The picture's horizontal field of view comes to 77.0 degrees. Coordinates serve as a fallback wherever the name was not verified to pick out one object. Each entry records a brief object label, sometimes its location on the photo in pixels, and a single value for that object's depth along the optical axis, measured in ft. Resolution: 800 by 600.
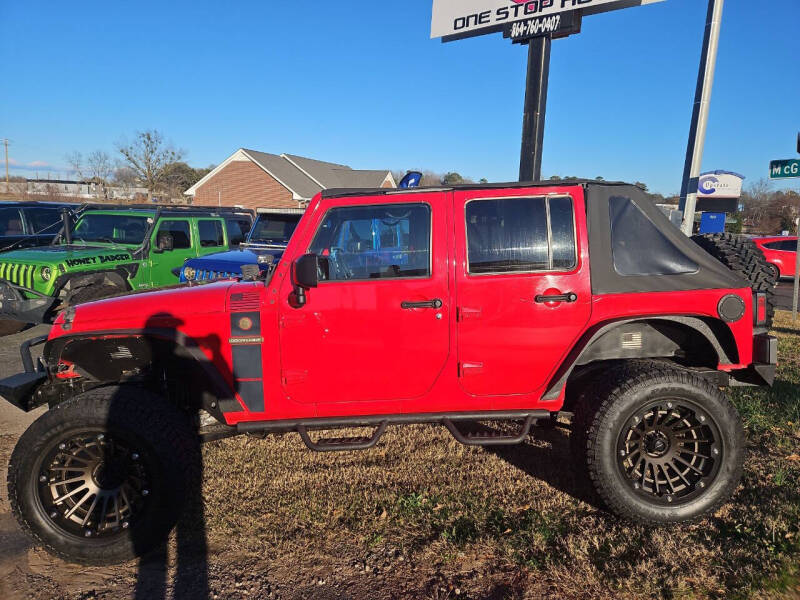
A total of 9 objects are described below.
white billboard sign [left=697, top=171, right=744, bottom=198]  99.30
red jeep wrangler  9.88
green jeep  22.81
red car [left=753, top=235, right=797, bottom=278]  49.32
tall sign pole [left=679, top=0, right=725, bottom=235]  26.21
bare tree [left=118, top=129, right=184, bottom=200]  156.35
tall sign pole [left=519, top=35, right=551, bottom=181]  25.46
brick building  118.01
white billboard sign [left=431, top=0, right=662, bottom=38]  24.21
